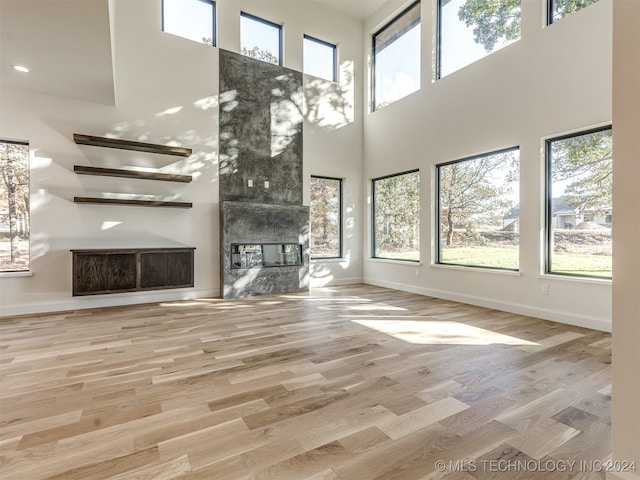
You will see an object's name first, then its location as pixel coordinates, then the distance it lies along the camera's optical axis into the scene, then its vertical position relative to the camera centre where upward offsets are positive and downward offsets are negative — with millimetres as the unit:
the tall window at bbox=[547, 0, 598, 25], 3808 +2633
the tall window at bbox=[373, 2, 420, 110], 5930 +3327
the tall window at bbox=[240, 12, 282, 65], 5855 +3512
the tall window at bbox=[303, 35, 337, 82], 6480 +3478
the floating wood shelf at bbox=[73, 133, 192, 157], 4316 +1235
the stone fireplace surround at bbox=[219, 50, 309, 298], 5512 +1141
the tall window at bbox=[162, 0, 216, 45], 5203 +3445
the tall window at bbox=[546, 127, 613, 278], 3609 +347
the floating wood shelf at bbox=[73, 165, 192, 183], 4449 +878
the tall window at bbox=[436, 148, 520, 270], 4473 +356
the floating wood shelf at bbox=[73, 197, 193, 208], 4455 +485
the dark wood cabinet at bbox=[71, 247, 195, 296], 4348 -453
